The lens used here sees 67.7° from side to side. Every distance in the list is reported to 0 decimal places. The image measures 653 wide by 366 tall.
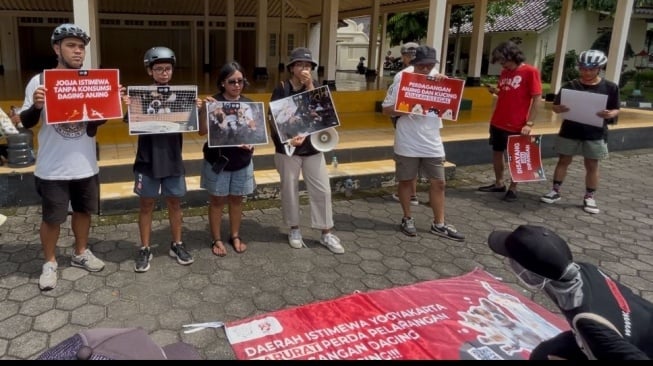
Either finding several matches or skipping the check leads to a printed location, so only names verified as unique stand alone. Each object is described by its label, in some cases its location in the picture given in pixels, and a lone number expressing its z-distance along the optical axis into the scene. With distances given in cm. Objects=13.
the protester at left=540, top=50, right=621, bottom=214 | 529
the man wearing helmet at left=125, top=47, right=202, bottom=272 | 354
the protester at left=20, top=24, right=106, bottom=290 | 320
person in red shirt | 541
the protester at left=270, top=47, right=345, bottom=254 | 396
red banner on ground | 283
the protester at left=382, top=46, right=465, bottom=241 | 443
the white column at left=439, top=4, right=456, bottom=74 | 1577
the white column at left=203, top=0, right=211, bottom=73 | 1642
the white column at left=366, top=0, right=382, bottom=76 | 1501
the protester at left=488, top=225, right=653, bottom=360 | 167
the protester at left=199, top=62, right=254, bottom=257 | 379
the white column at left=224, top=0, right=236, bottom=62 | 1431
